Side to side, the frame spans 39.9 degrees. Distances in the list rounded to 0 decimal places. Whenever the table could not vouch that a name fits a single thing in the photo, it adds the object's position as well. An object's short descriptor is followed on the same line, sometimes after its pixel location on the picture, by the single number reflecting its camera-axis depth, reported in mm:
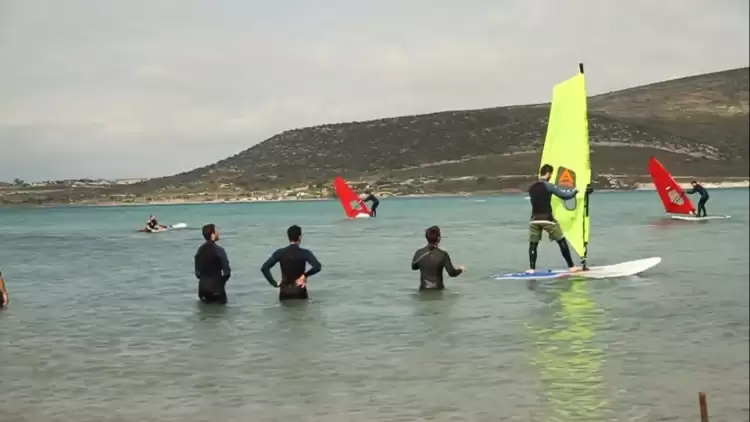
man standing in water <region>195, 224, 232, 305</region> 13933
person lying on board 41625
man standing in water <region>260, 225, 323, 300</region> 13953
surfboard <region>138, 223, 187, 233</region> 42478
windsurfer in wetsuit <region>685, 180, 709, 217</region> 35344
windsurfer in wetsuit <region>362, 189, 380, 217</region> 53194
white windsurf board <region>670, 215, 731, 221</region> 34772
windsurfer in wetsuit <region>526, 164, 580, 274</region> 15805
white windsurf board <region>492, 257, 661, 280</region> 17031
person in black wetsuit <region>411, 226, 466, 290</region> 14477
